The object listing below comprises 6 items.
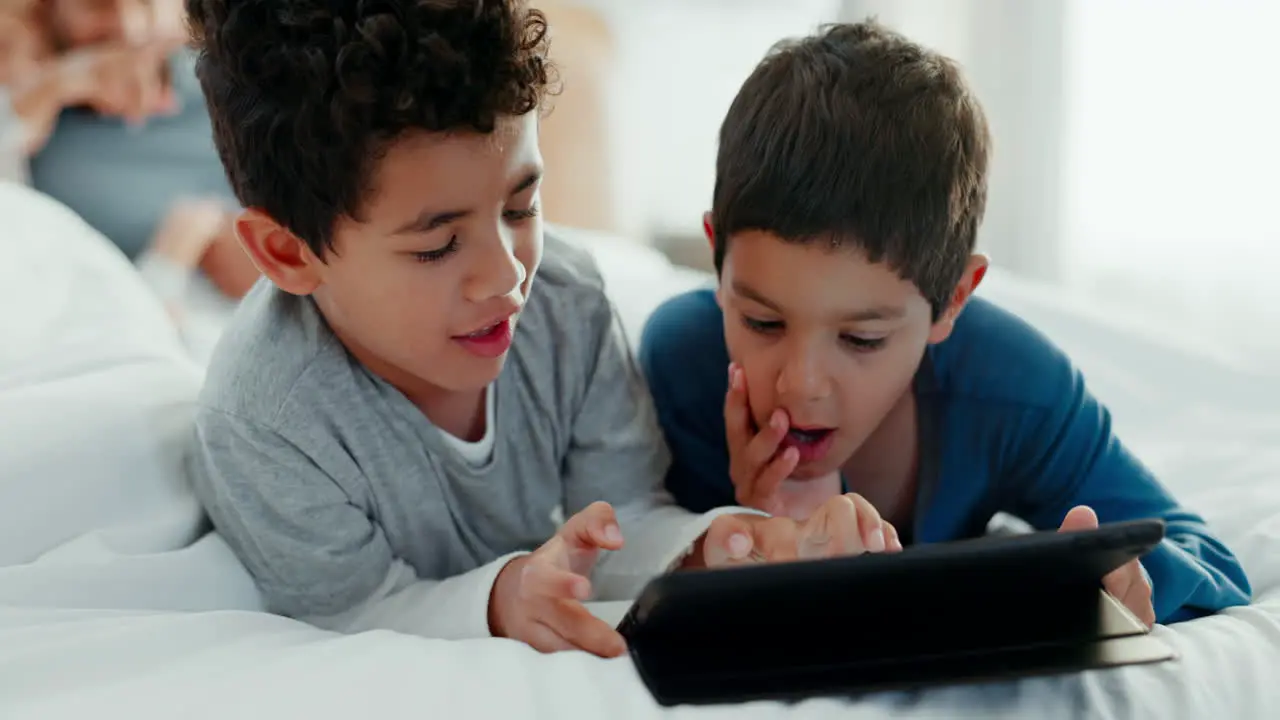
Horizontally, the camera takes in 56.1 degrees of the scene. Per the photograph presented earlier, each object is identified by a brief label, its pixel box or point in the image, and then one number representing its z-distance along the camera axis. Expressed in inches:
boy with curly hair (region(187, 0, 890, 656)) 30.9
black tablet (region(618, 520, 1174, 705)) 25.0
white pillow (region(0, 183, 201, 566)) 35.3
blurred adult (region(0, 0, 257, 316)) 59.7
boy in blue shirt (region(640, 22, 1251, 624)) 35.1
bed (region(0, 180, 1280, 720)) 26.4
